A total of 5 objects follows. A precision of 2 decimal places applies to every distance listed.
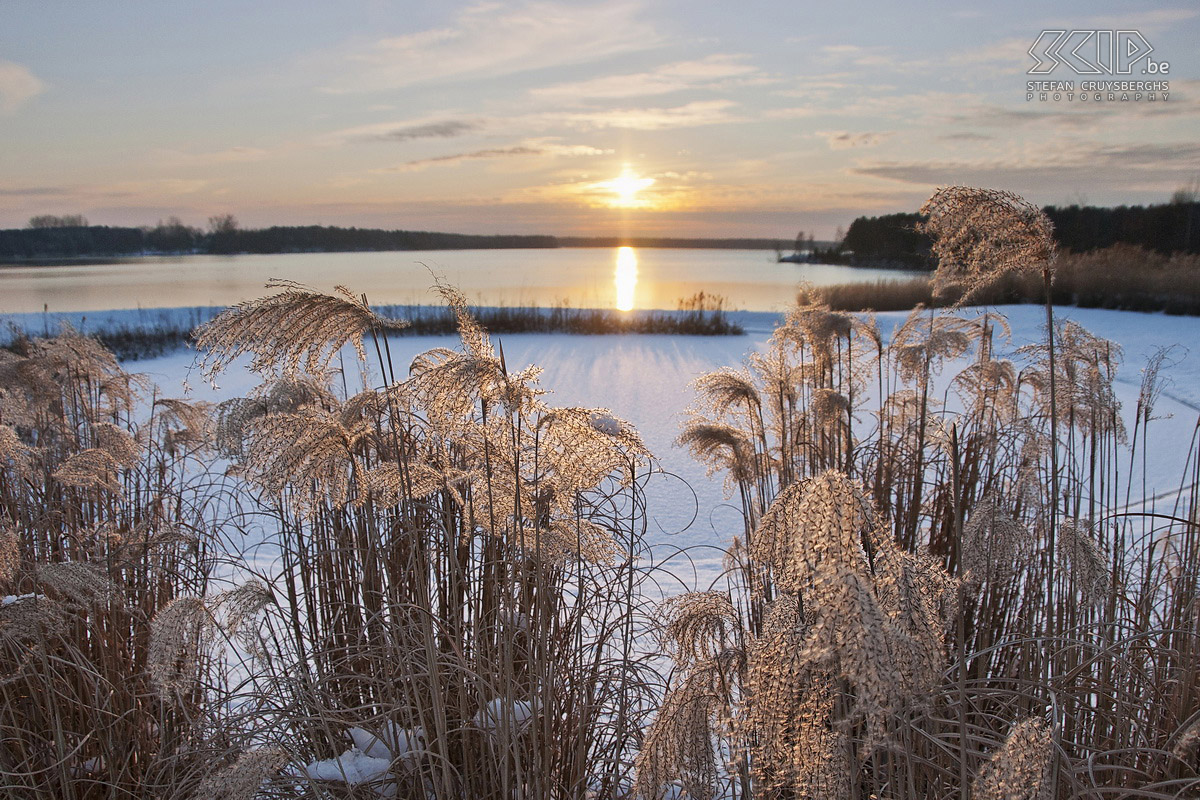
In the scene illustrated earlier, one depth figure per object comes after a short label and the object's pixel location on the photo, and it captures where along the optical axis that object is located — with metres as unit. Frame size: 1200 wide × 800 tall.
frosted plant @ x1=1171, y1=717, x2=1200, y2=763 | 1.23
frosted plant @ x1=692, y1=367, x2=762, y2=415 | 2.88
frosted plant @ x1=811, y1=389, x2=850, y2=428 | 3.02
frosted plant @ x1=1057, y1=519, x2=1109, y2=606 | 1.78
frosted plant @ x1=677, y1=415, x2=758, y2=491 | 2.74
